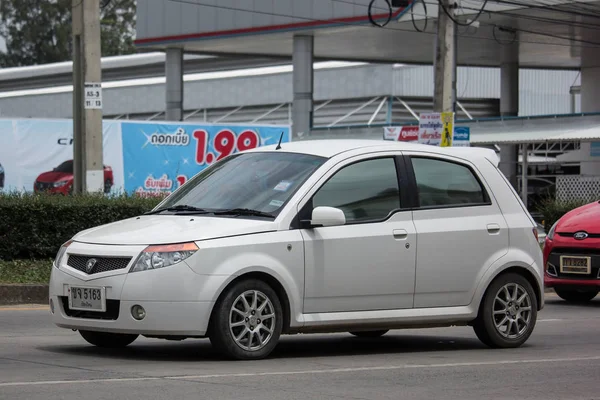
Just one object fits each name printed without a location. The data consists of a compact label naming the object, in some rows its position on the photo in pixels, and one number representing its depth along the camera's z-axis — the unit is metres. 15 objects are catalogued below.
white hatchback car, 8.63
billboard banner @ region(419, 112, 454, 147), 22.03
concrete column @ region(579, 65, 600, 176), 47.53
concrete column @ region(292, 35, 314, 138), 40.72
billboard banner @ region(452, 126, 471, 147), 23.02
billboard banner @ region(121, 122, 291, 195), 30.09
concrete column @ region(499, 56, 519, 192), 45.06
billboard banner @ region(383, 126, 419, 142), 33.26
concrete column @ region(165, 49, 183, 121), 44.84
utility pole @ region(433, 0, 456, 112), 23.72
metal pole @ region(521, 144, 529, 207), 37.06
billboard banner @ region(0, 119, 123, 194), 28.70
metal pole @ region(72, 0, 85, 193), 18.12
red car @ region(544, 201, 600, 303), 14.98
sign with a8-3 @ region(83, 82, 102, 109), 17.69
